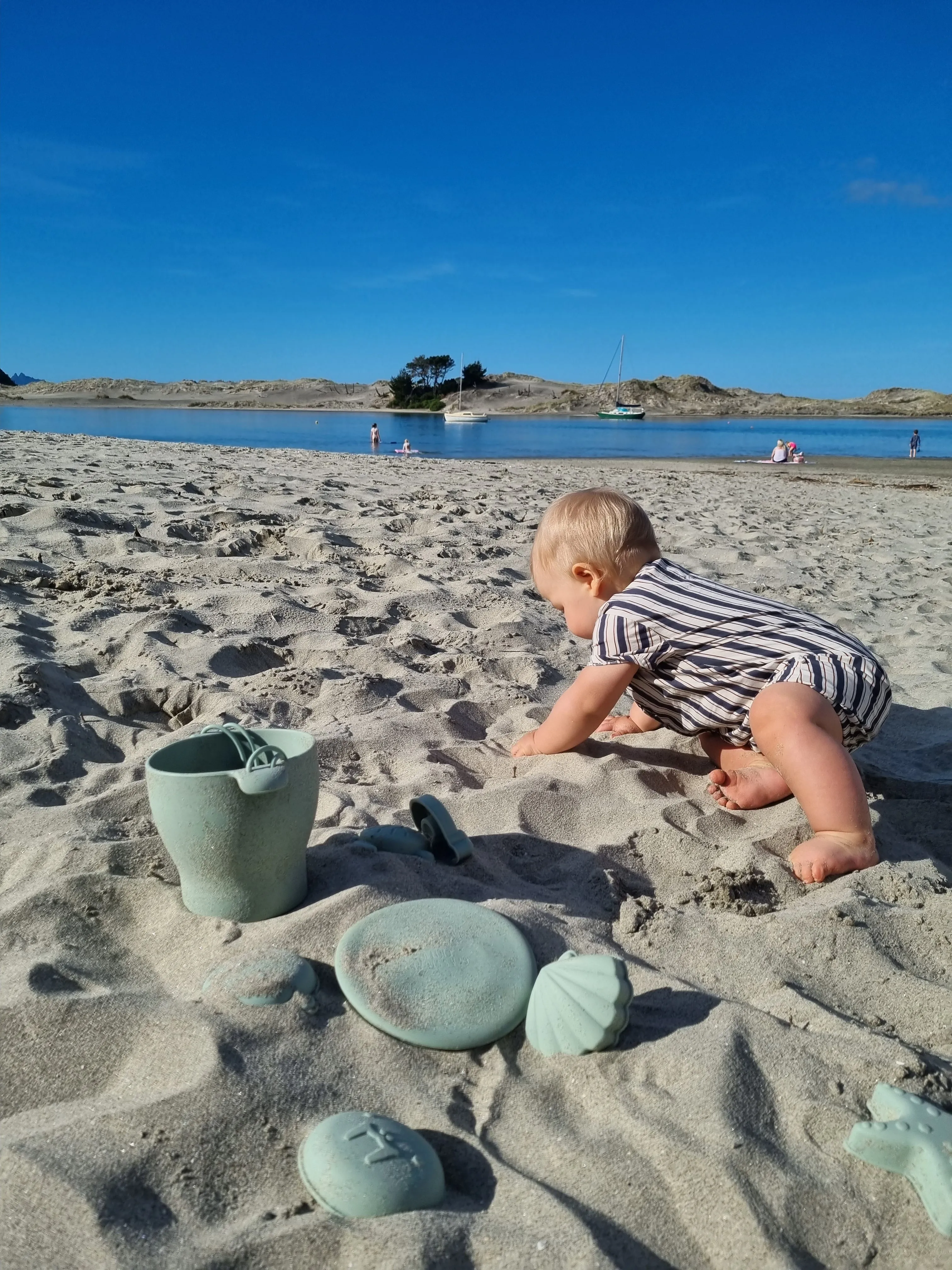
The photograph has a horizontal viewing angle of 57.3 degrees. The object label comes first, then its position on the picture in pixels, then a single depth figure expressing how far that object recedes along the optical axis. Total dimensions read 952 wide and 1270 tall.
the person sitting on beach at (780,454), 18.20
